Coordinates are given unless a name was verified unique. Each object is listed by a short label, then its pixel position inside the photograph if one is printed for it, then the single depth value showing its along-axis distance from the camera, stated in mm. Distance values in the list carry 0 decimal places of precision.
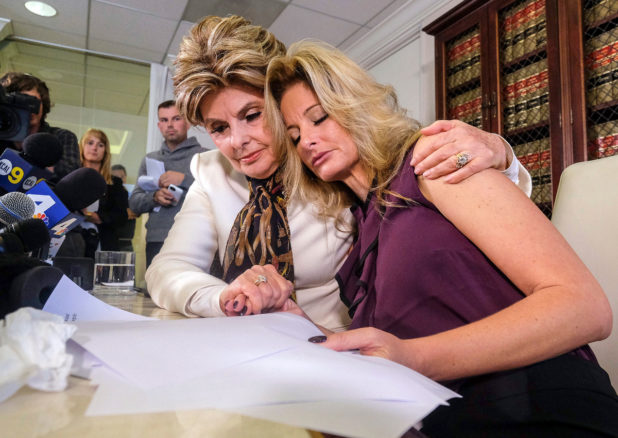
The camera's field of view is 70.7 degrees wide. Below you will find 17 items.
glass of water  1423
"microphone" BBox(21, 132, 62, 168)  736
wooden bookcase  2189
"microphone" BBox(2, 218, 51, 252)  527
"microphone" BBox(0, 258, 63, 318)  446
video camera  676
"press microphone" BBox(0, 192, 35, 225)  636
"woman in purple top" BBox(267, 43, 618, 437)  480
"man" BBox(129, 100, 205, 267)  3068
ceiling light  3854
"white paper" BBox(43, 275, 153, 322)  563
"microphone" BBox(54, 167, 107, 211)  799
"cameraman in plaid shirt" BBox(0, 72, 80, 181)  1791
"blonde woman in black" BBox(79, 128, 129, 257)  2750
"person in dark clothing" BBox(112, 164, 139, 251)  3356
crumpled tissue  265
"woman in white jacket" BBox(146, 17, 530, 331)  1114
